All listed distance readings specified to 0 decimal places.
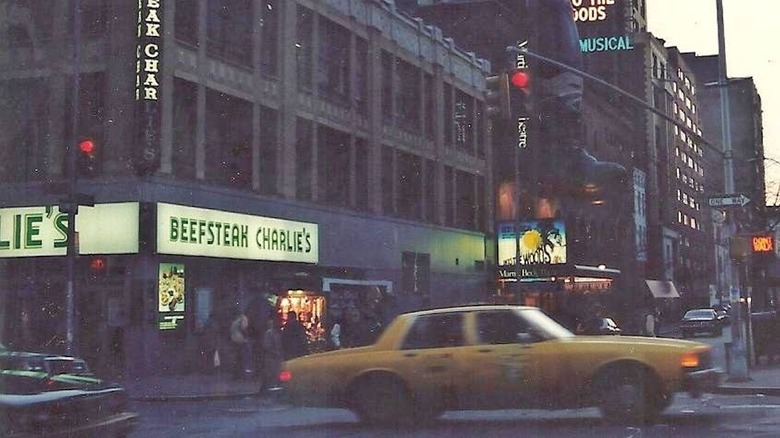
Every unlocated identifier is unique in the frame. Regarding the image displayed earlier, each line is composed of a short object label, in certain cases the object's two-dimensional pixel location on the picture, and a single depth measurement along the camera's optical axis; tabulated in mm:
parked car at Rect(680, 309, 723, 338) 49719
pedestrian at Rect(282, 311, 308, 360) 20344
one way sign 18828
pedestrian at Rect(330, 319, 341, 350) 25094
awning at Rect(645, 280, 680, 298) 76250
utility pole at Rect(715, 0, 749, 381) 18609
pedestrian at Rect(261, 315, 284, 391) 19078
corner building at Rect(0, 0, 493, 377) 25078
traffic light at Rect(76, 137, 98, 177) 25108
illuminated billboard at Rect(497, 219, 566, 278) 43750
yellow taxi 11578
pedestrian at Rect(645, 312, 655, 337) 32781
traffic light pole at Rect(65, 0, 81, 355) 21172
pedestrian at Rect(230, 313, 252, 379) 22516
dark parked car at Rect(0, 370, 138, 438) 8750
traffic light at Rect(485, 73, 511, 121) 15828
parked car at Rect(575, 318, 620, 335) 23781
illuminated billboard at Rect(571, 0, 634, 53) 69250
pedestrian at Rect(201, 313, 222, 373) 24455
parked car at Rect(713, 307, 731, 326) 59975
